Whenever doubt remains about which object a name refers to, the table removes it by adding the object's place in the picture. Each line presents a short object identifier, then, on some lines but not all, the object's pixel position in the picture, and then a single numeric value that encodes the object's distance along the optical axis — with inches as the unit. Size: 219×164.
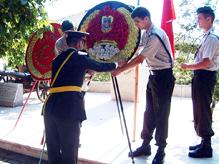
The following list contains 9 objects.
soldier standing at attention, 147.1
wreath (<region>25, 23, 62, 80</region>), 203.8
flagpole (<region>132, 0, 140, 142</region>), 184.7
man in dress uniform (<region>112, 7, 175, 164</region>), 144.7
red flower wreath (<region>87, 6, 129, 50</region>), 163.9
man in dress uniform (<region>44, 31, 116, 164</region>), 122.2
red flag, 185.9
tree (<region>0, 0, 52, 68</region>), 139.1
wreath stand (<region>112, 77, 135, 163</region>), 165.8
